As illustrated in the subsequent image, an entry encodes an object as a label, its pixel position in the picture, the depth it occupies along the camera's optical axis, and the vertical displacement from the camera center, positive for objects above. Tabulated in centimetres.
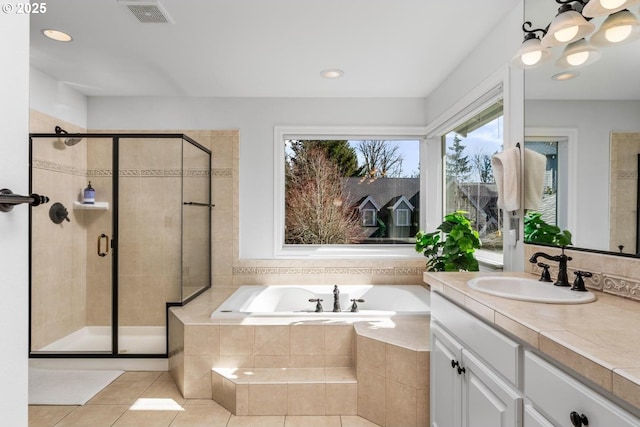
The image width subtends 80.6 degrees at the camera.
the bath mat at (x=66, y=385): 253 -124
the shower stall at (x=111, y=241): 310 -23
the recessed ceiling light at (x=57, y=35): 244 +118
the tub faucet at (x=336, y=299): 311 -71
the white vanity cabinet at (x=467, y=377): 120 -61
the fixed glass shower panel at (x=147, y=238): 316 -21
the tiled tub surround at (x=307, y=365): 218 -98
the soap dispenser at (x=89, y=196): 330 +15
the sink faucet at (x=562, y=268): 157 -22
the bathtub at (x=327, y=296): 331 -74
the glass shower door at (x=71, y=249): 308 -30
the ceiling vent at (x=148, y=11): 208 +117
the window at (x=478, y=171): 261 +36
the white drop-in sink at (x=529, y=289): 132 -31
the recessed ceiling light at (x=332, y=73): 308 +118
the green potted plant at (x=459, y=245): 249 -19
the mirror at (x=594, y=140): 138 +31
